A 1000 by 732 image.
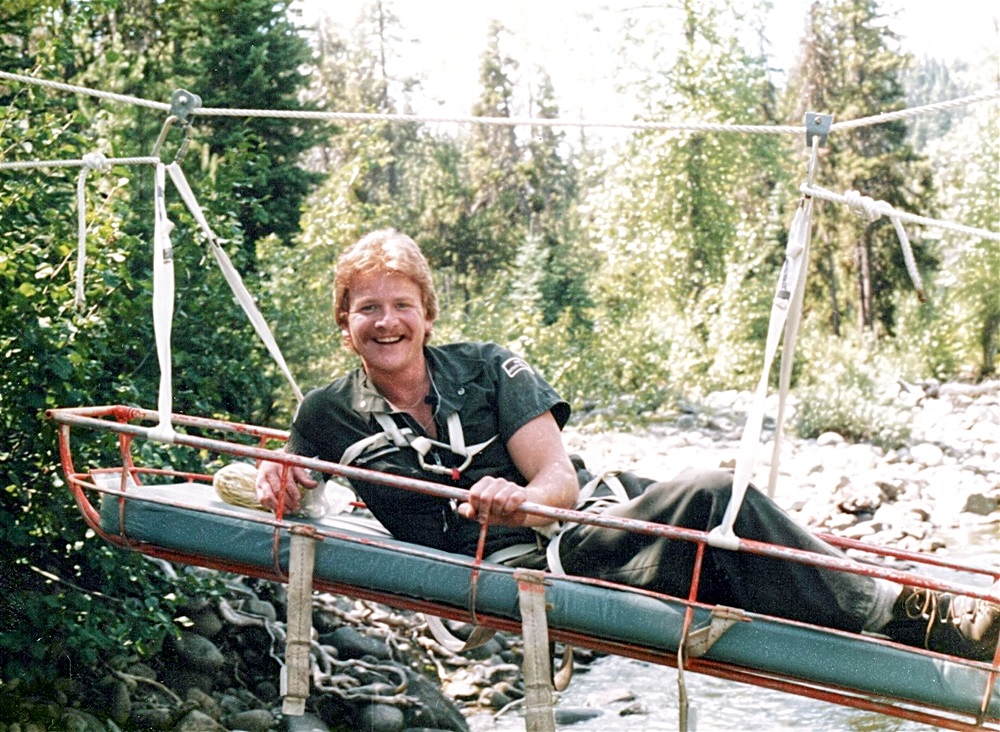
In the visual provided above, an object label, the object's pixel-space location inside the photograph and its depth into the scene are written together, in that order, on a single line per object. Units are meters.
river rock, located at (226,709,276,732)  6.36
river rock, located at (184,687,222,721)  6.29
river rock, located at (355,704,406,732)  6.72
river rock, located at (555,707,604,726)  7.30
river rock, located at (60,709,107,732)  5.54
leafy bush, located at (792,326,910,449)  15.38
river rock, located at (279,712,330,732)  6.45
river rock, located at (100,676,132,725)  5.89
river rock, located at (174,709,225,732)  6.03
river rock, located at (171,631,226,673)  6.62
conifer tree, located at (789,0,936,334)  20.75
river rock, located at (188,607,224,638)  6.86
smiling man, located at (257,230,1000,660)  3.35
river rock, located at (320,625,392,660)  7.56
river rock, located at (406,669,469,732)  6.86
